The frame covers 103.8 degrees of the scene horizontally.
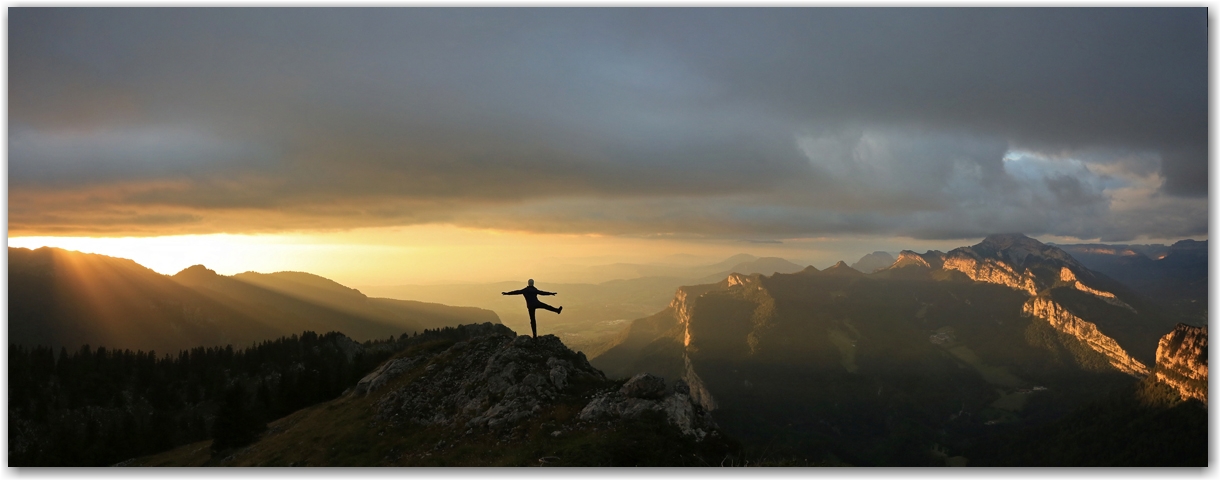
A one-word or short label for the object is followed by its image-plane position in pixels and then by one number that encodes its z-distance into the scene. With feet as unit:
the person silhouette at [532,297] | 93.09
